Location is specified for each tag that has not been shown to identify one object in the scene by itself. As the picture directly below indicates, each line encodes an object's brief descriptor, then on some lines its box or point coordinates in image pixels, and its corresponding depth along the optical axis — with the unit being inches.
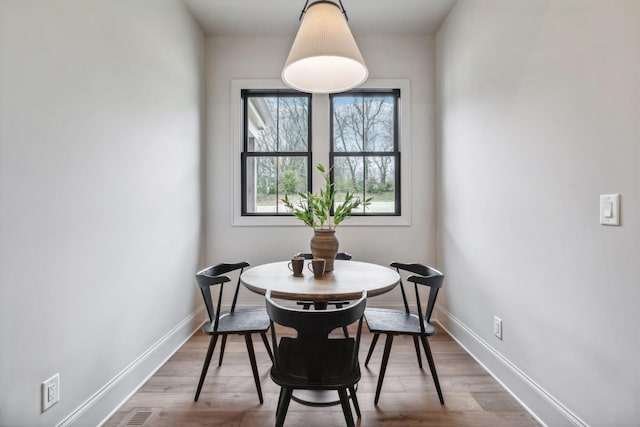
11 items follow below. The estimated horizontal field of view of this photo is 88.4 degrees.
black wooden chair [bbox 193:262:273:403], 73.2
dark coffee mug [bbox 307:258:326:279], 73.2
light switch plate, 50.1
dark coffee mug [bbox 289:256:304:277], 76.7
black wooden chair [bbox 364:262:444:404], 73.7
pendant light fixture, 65.6
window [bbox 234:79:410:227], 130.1
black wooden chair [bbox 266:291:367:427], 50.0
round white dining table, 61.7
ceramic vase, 80.2
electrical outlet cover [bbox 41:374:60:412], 53.8
